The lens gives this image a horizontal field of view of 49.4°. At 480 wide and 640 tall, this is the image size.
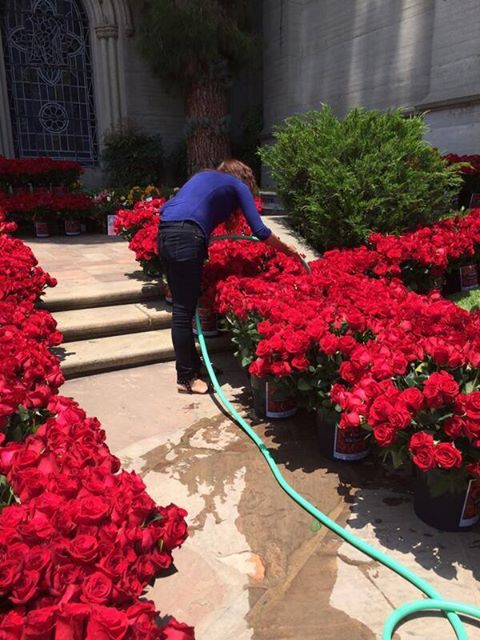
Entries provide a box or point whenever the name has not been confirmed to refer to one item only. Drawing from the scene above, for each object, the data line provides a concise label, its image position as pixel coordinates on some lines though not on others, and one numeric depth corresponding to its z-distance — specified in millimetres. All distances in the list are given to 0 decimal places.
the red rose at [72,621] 1048
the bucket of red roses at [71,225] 8344
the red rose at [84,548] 1227
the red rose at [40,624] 1043
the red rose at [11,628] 1047
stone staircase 4016
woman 3416
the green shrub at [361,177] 5250
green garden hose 1808
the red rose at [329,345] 2557
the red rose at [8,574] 1133
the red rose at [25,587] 1122
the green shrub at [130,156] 12469
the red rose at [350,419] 2227
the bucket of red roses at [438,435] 1979
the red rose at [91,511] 1332
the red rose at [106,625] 1050
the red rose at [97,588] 1135
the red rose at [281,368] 2617
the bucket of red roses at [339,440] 2750
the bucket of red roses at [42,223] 8048
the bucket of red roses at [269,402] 3186
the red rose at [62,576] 1165
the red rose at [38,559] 1182
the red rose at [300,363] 2590
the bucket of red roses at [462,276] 5207
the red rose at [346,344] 2578
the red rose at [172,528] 1387
